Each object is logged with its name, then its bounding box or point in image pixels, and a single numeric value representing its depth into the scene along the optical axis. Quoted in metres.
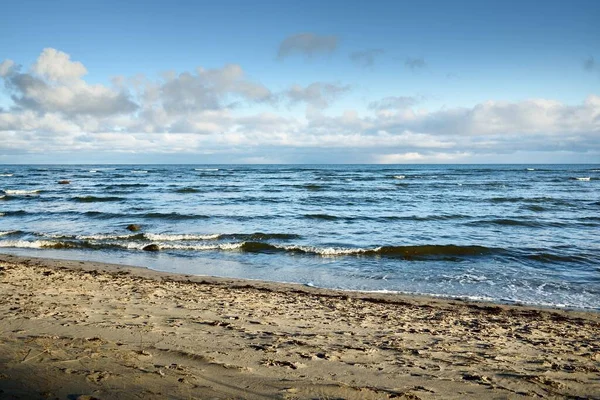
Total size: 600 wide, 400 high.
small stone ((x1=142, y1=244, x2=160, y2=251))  15.23
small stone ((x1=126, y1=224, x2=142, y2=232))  18.88
